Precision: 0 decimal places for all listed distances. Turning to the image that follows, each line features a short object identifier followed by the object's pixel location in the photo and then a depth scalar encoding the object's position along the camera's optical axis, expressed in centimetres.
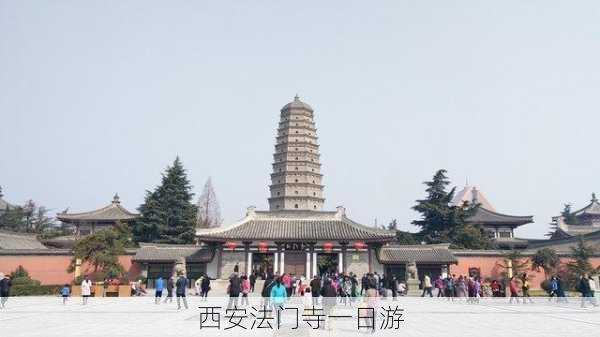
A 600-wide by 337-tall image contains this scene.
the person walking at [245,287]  1483
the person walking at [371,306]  988
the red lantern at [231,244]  2905
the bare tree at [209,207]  5662
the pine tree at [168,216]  3978
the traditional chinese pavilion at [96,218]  4225
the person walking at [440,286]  2224
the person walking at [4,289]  1547
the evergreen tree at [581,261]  2623
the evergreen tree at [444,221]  3719
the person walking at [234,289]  1323
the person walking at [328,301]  1042
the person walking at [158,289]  1768
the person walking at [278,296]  1062
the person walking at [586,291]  1695
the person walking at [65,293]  1746
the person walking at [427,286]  2236
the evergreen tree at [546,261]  2818
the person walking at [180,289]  1516
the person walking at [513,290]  1823
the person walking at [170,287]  1764
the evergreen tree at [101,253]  2702
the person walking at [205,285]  1786
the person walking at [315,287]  1272
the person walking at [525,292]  1848
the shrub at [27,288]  2464
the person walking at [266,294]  1154
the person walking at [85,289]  1744
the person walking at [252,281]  2319
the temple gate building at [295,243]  2900
